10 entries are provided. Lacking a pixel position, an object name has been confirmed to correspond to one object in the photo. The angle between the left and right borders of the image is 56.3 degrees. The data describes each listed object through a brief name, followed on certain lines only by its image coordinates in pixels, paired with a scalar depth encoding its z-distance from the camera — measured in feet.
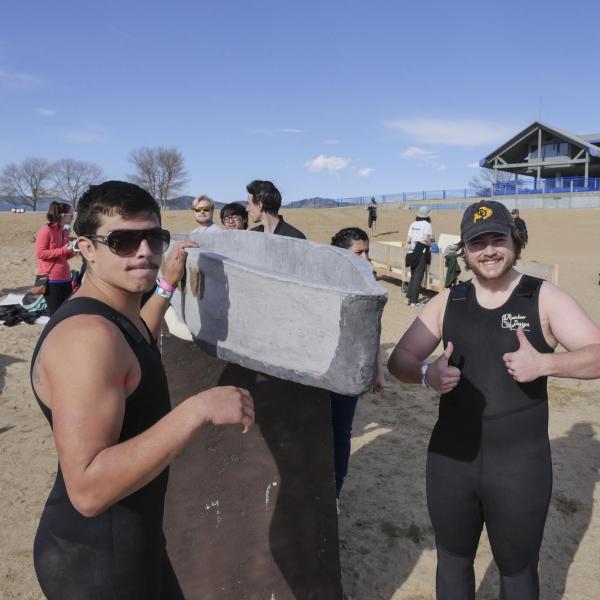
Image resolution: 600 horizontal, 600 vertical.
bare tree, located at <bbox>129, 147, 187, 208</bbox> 199.31
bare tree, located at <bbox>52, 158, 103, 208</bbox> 207.21
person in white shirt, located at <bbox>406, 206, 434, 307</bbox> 34.14
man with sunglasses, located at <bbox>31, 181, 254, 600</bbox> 4.01
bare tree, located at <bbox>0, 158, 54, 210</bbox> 204.03
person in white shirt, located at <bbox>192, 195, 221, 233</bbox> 18.69
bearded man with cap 6.73
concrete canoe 5.39
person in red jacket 20.51
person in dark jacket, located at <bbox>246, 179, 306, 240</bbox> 13.62
